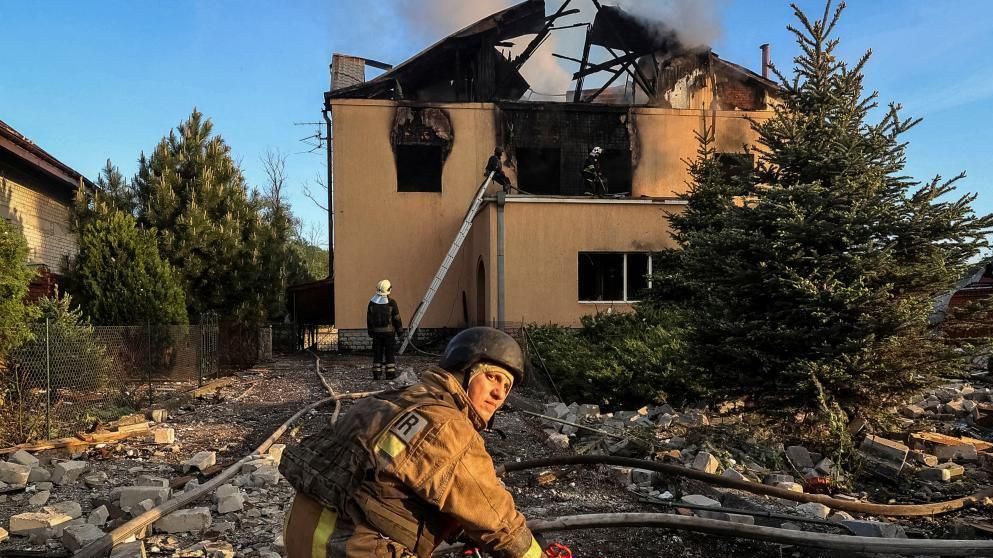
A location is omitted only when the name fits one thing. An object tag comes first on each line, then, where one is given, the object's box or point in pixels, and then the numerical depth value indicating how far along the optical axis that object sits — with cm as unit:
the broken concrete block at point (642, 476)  552
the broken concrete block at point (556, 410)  823
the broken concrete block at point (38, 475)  558
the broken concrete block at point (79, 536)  389
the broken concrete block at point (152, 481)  507
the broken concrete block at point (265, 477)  541
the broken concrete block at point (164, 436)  705
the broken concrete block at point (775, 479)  564
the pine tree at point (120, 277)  1084
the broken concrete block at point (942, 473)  616
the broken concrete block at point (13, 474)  543
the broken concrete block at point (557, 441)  693
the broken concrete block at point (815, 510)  461
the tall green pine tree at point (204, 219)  1389
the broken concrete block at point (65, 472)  560
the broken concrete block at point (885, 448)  627
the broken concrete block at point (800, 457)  658
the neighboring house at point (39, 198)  1111
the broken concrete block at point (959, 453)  680
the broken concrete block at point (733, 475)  536
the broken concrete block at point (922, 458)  648
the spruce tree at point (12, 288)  677
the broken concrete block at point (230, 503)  469
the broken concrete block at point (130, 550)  348
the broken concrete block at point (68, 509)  457
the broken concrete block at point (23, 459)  592
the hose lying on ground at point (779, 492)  482
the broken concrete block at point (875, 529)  400
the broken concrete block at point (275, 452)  609
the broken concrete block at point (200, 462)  587
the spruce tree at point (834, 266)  674
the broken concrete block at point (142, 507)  451
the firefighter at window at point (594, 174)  1797
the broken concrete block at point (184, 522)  430
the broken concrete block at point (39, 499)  502
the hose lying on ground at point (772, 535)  349
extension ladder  1639
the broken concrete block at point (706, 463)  558
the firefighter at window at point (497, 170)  1769
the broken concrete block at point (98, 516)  443
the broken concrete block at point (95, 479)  557
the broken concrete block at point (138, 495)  463
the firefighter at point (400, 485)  179
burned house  1595
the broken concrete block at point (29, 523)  423
